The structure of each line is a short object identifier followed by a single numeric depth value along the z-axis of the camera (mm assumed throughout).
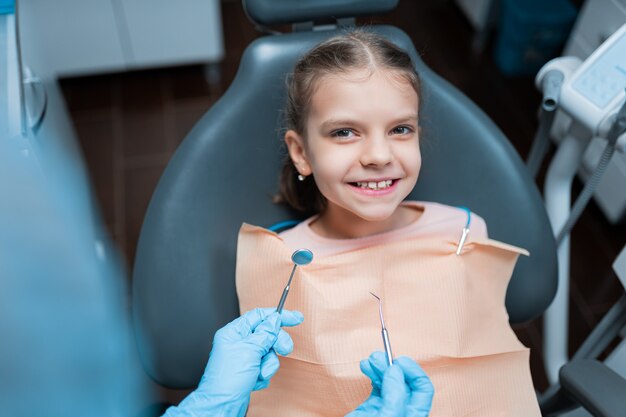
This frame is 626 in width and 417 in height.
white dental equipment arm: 1055
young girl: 990
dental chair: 1044
